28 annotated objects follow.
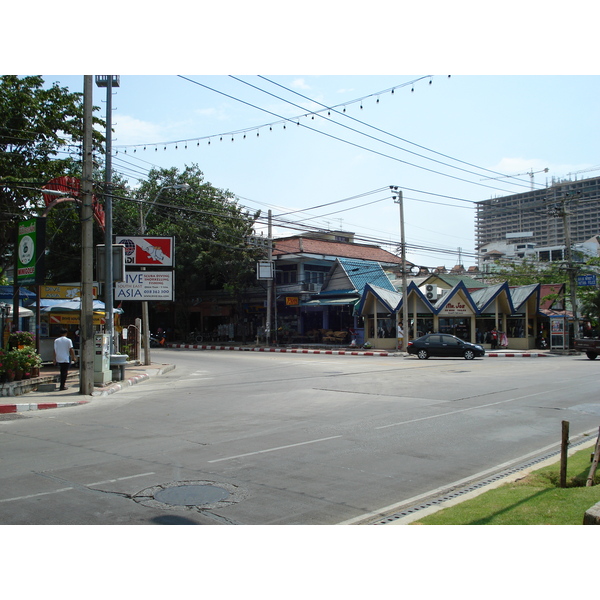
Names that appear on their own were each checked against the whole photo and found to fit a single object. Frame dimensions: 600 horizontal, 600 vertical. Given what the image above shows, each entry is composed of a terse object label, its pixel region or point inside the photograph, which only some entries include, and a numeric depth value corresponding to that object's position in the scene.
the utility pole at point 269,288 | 43.25
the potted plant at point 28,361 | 16.34
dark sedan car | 31.92
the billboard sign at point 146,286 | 24.84
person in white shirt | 16.75
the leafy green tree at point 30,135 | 22.41
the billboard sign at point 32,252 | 17.45
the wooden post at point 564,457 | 6.77
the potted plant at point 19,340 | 18.03
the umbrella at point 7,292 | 25.00
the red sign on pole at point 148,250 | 24.78
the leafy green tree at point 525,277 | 61.62
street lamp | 27.48
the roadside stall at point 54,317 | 23.14
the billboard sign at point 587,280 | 37.19
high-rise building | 38.60
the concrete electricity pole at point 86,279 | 16.58
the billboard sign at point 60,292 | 25.11
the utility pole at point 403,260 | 36.06
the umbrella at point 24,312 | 24.38
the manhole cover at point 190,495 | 6.50
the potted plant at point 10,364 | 15.94
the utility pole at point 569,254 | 37.03
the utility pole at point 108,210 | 19.83
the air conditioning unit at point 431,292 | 41.25
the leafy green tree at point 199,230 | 46.62
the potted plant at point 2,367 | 15.81
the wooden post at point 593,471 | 6.43
